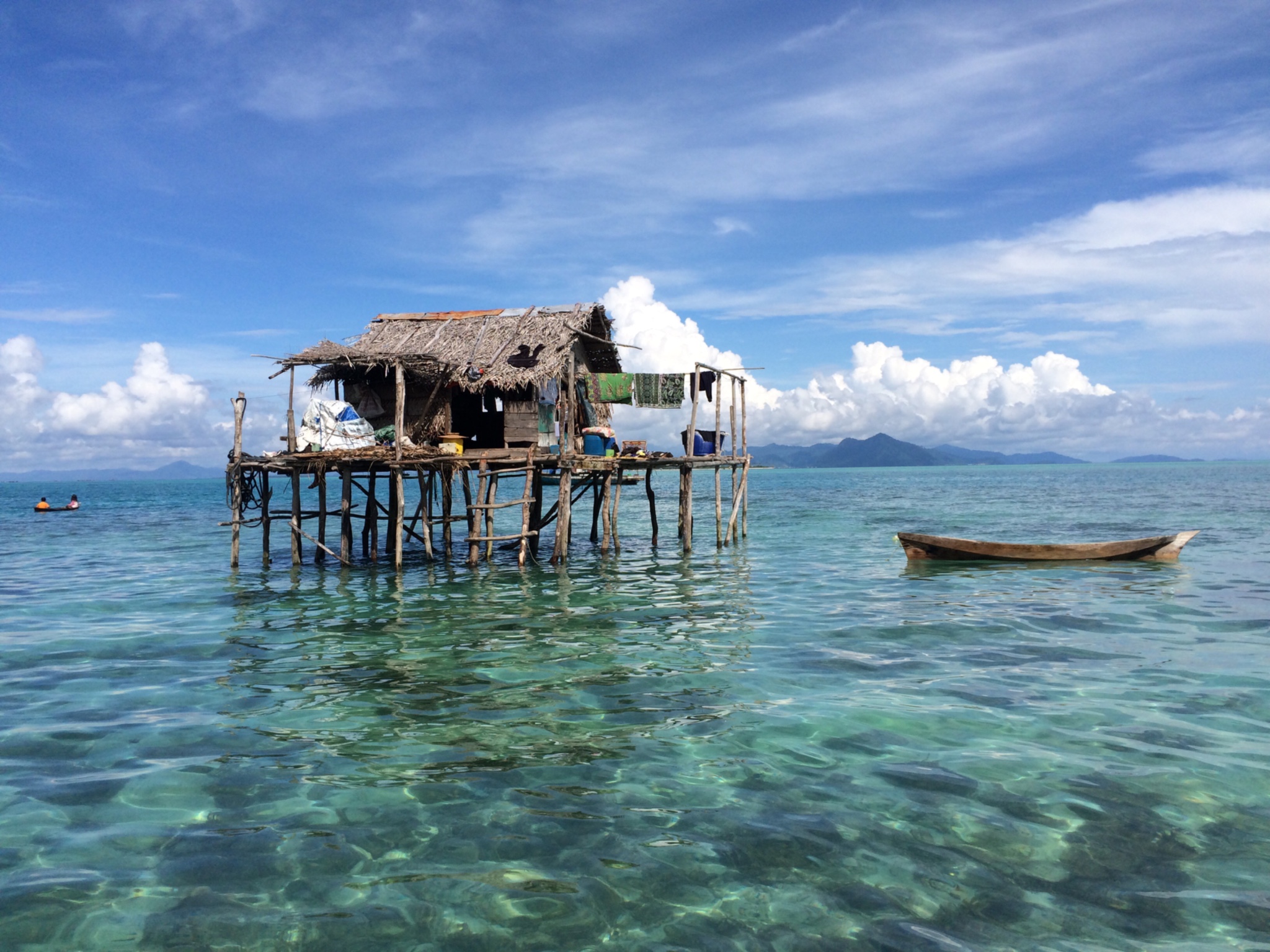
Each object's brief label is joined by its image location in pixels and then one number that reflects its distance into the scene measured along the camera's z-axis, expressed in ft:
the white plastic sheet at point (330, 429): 63.00
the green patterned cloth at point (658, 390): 70.13
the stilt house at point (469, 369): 64.49
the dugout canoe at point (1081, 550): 63.31
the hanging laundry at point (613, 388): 70.49
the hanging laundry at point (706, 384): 70.59
